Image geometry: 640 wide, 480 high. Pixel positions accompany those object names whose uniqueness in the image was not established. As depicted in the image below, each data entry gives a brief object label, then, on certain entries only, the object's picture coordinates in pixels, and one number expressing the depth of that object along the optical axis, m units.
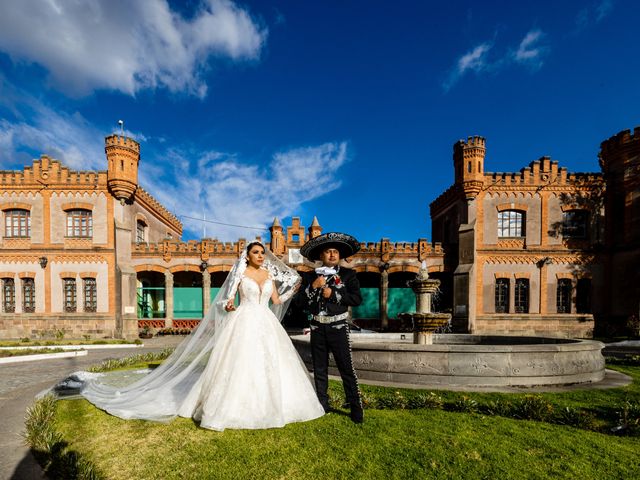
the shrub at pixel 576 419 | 4.45
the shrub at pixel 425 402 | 5.09
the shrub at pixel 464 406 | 4.95
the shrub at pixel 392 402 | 5.09
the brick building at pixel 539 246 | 18.84
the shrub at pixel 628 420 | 4.26
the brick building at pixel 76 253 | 18.42
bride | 4.09
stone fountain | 6.35
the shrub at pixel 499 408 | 4.86
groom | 4.34
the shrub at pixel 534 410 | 4.70
